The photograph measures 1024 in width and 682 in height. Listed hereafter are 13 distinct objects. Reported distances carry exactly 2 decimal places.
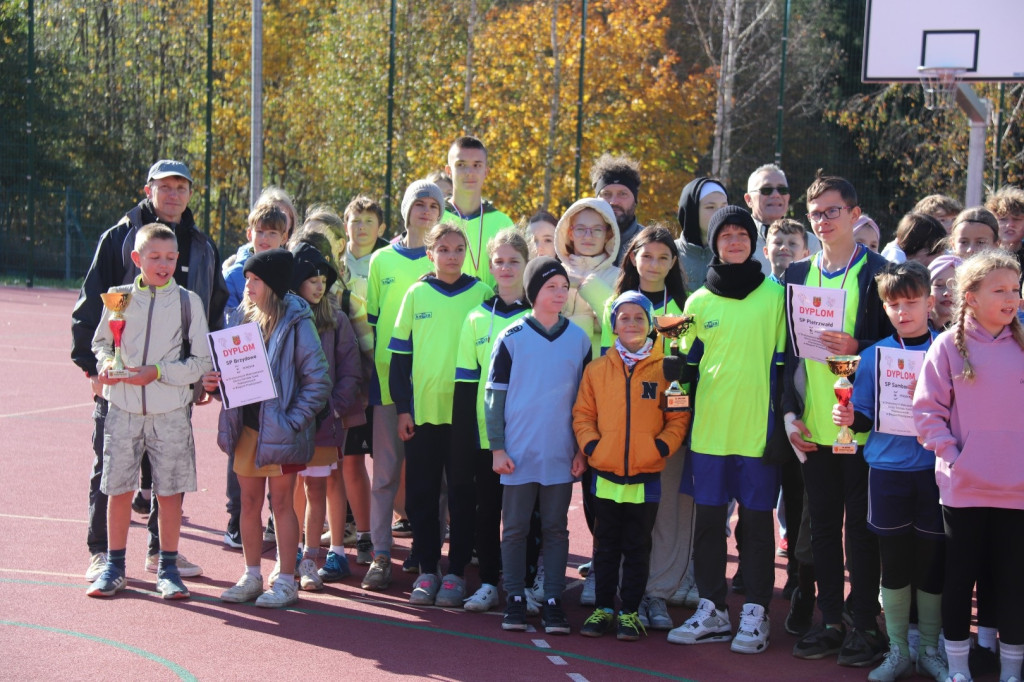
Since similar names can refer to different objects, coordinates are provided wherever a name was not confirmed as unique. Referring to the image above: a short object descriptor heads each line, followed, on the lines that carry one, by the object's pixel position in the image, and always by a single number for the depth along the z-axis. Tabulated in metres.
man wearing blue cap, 5.86
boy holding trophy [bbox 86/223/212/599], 5.67
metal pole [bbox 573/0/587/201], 18.34
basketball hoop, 12.59
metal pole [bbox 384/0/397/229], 18.67
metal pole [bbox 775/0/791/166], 16.94
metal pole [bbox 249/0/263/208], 15.47
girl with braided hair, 4.56
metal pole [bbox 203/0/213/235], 18.69
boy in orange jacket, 5.29
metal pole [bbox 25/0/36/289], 20.48
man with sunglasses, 6.95
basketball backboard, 12.41
